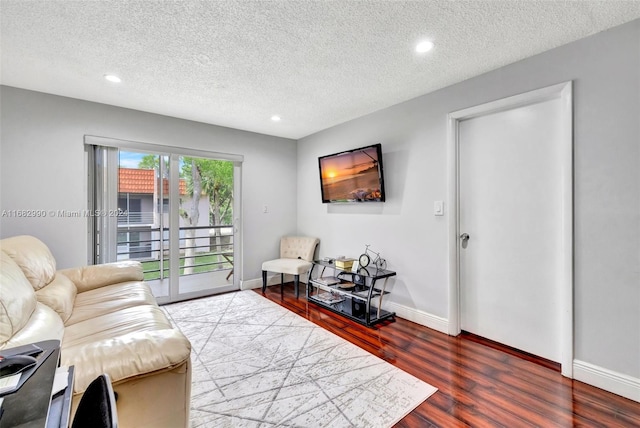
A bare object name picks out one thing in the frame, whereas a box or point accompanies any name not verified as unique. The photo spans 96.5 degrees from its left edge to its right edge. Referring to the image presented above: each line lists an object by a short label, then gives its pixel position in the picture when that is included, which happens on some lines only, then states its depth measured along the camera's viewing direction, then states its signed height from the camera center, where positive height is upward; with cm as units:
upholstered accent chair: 390 -66
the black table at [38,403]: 67 -49
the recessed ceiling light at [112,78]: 247 +120
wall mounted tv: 326 +49
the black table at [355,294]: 300 -91
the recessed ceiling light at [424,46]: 199 +120
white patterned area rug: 163 -114
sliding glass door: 327 -5
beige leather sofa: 113 -60
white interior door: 217 -9
